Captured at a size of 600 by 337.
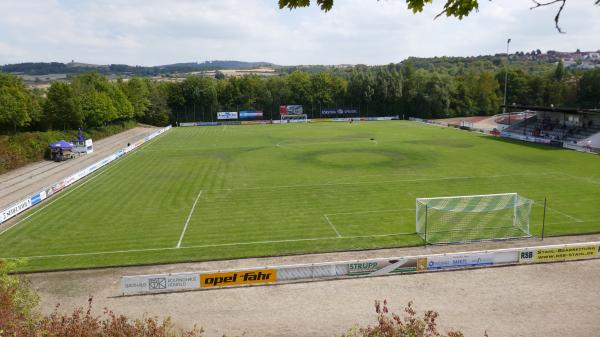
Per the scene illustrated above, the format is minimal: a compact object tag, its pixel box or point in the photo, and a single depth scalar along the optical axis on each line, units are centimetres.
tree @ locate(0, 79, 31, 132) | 5791
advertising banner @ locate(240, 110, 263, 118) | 11094
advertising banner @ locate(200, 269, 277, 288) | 1984
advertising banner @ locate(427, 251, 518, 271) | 2131
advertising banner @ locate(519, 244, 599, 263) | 2183
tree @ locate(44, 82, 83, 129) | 6788
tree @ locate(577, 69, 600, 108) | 10331
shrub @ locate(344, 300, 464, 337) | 726
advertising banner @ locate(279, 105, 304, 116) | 11081
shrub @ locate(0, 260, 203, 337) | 752
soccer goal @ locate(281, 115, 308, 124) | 10725
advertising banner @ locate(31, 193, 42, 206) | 3378
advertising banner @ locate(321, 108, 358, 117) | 11525
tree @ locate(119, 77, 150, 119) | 9794
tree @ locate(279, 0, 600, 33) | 679
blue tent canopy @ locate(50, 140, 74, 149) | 5431
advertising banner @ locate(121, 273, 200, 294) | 1945
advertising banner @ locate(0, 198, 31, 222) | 3003
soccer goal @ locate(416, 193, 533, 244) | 2572
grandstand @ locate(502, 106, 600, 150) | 5734
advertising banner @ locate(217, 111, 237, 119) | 11000
